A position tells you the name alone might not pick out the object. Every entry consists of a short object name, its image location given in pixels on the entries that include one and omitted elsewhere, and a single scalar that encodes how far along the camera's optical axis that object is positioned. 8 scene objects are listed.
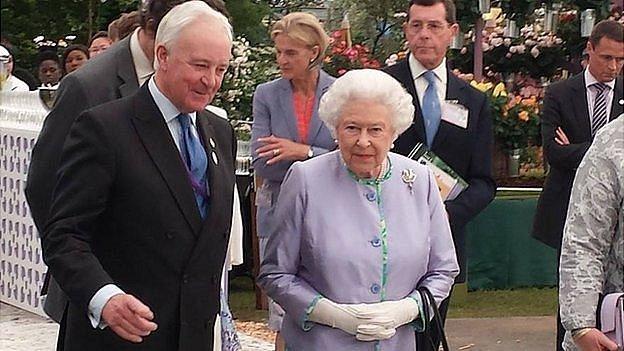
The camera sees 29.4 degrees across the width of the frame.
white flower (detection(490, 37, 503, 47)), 10.95
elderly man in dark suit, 3.05
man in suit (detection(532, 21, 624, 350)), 6.46
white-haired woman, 3.52
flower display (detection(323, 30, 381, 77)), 9.48
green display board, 9.41
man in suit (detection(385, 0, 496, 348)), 4.89
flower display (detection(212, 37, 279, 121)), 9.34
